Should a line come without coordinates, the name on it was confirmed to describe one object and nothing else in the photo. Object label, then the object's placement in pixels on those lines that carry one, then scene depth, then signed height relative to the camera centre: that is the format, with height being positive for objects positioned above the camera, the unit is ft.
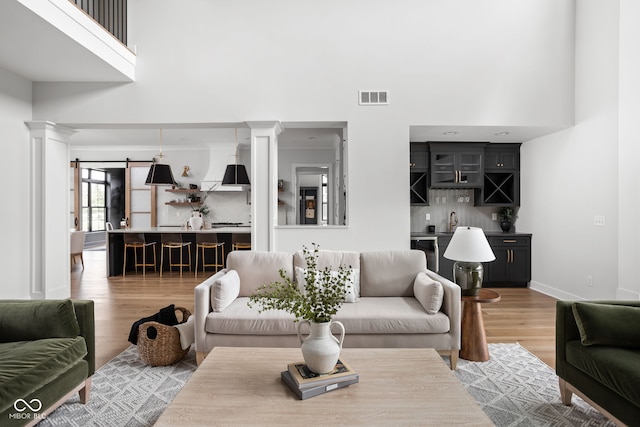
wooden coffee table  5.16 -2.76
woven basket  9.84 -3.44
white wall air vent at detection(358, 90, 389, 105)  15.65 +4.51
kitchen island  23.15 -1.94
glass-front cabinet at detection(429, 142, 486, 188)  19.97 +2.33
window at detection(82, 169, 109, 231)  34.27 +0.81
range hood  29.27 +3.28
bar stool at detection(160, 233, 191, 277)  23.19 -2.03
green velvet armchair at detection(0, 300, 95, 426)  5.97 -2.54
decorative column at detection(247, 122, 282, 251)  15.46 +0.98
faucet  21.17 -0.62
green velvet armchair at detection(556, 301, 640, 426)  6.19 -2.55
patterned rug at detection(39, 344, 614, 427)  7.48 -4.06
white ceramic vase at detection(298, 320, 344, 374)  5.92 -2.15
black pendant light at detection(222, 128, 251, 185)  23.41 +1.97
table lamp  10.23 -1.23
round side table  10.33 -3.28
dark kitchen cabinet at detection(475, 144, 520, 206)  20.26 +1.91
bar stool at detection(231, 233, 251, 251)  23.66 -1.88
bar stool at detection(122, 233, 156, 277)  23.34 -2.15
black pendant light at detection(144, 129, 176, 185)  22.09 +1.85
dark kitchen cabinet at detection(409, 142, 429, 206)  20.22 +1.87
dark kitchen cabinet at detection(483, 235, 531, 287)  19.29 -2.56
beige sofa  9.64 -2.81
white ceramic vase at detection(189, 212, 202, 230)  24.47 -0.86
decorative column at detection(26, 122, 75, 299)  15.30 -0.04
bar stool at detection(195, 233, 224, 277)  23.27 -2.08
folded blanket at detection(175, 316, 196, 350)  10.10 -3.24
